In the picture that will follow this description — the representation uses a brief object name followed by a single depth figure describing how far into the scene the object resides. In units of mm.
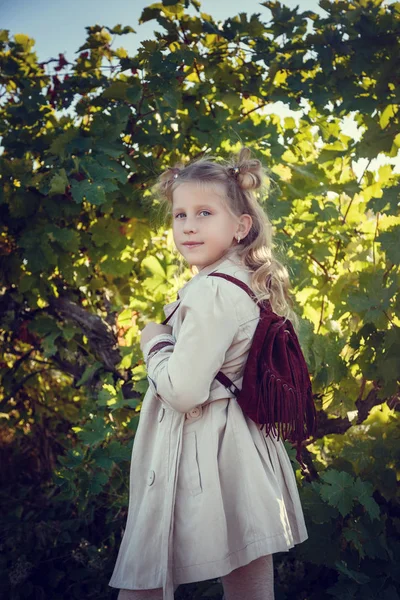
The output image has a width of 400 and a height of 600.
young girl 1528
